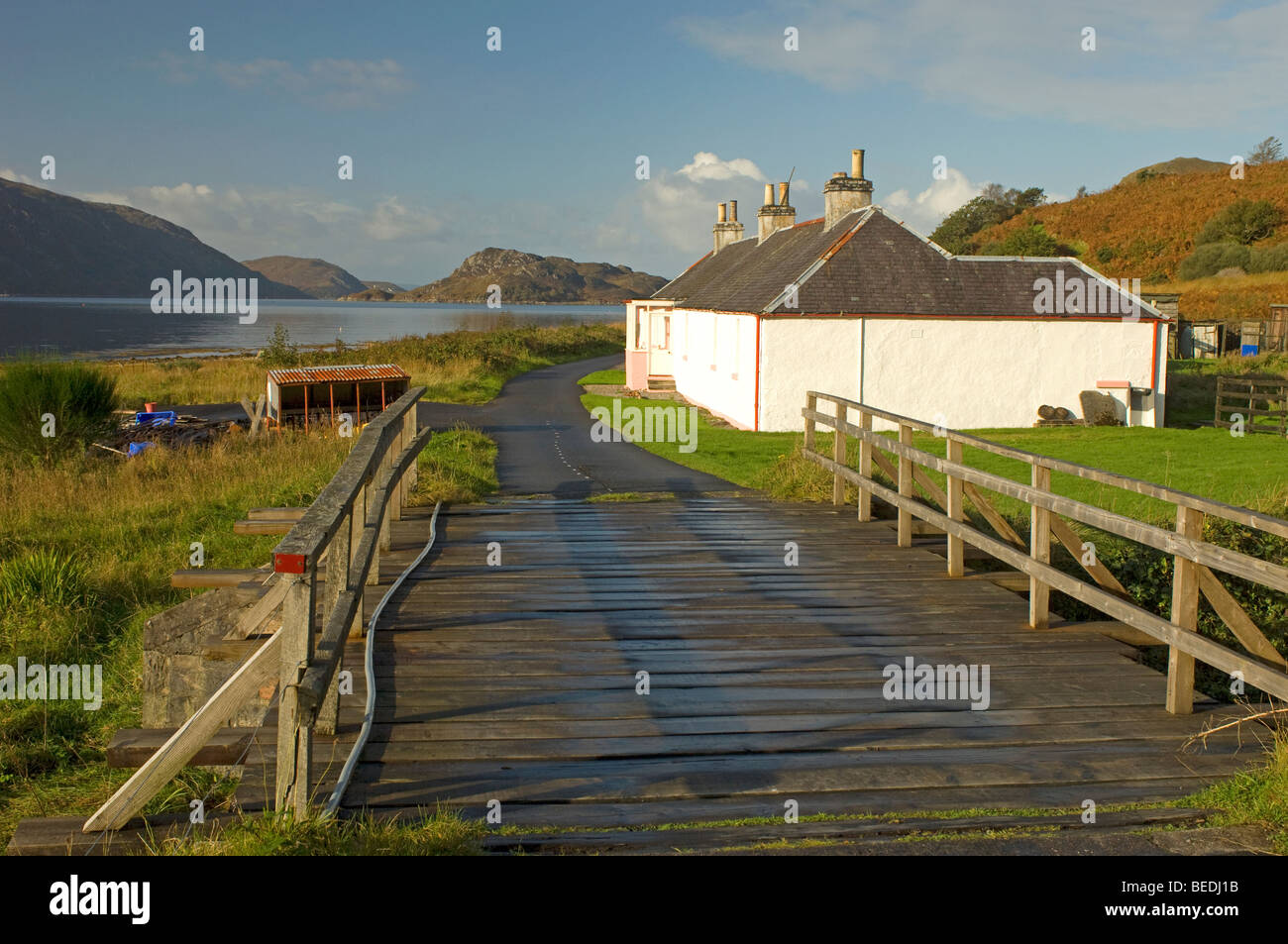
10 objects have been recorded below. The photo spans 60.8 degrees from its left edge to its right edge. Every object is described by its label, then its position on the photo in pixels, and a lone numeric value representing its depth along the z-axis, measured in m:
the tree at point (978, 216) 90.50
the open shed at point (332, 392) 27.19
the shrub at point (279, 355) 43.78
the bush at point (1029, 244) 66.44
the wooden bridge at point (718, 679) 4.57
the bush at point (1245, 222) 71.81
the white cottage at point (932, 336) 26.52
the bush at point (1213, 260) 66.44
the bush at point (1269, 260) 63.31
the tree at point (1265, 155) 106.22
